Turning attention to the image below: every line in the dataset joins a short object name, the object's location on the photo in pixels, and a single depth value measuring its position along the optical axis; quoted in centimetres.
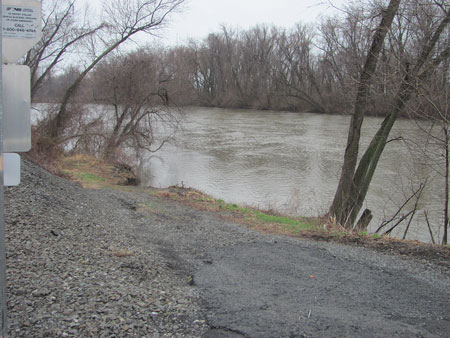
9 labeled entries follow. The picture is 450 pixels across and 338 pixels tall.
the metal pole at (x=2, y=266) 251
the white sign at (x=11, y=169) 262
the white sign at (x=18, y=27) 271
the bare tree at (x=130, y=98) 2105
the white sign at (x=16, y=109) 269
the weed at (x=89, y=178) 1388
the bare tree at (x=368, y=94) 962
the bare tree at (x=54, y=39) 1894
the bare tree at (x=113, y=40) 1950
